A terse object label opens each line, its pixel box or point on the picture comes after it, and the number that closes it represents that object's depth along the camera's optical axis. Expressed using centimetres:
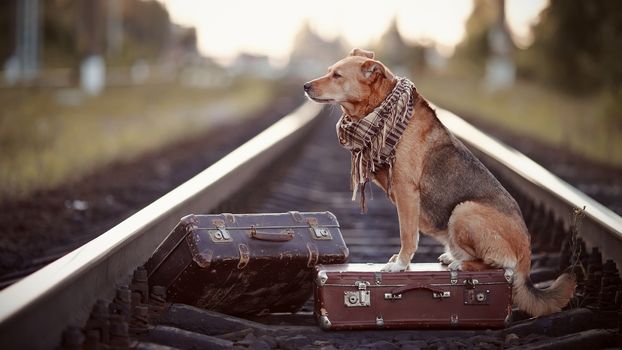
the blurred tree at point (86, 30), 3186
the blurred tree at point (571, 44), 2257
